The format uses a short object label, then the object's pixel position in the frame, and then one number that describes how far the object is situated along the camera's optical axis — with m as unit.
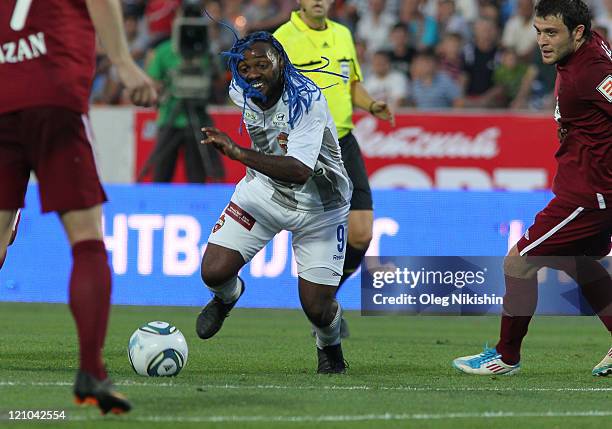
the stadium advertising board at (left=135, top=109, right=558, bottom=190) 33.34
